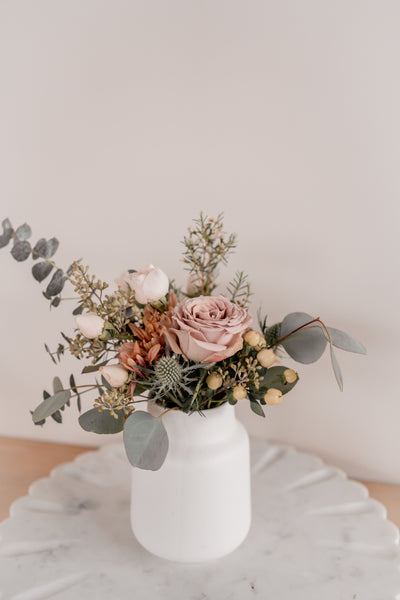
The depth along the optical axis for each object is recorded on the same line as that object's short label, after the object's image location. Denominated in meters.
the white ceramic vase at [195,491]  0.73
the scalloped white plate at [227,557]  0.74
